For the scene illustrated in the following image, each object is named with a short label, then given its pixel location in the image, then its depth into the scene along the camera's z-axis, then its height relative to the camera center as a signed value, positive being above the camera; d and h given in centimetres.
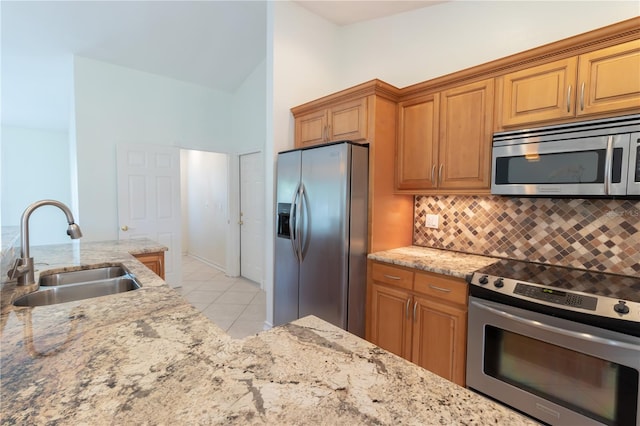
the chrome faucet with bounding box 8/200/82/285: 145 -27
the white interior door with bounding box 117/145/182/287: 401 -2
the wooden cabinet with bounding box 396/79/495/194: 212 +45
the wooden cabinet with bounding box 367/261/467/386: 194 -84
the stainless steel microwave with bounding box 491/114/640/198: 158 +24
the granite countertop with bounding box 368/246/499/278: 199 -45
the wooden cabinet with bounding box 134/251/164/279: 255 -56
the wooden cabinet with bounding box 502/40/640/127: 160 +67
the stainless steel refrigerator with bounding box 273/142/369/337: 232 -27
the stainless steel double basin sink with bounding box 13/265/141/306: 161 -54
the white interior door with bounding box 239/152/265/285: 459 -30
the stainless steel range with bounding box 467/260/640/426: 139 -74
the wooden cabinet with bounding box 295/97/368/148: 245 +66
